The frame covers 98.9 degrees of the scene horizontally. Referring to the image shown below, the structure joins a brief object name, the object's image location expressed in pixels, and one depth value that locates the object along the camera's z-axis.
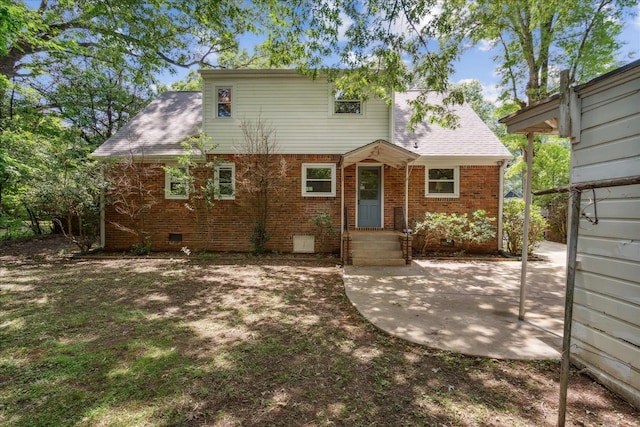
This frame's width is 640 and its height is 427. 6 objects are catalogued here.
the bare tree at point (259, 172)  8.95
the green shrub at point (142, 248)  9.19
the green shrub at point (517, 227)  8.73
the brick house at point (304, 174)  9.26
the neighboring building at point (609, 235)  2.39
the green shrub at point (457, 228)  8.54
